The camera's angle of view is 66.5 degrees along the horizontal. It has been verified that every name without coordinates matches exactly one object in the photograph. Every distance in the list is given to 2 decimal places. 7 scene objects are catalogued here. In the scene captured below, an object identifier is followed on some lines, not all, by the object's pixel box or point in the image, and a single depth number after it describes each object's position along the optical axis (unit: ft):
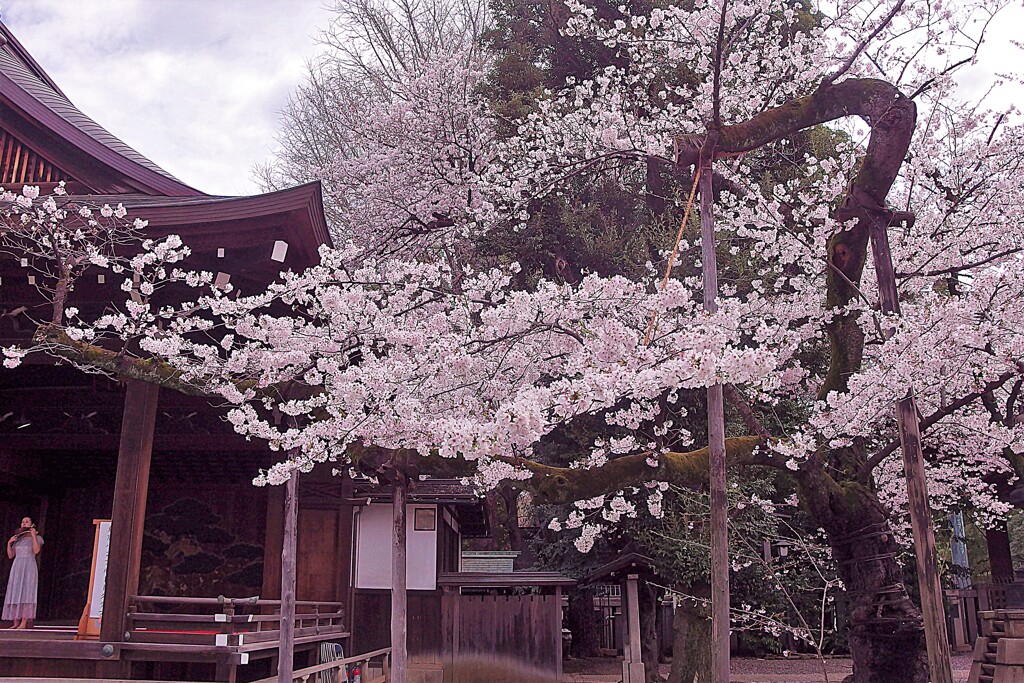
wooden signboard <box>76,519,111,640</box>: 24.00
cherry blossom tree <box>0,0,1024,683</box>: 21.57
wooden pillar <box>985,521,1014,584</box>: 46.29
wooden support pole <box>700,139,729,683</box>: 15.72
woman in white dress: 29.48
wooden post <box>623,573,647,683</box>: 33.09
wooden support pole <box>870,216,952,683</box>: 16.70
